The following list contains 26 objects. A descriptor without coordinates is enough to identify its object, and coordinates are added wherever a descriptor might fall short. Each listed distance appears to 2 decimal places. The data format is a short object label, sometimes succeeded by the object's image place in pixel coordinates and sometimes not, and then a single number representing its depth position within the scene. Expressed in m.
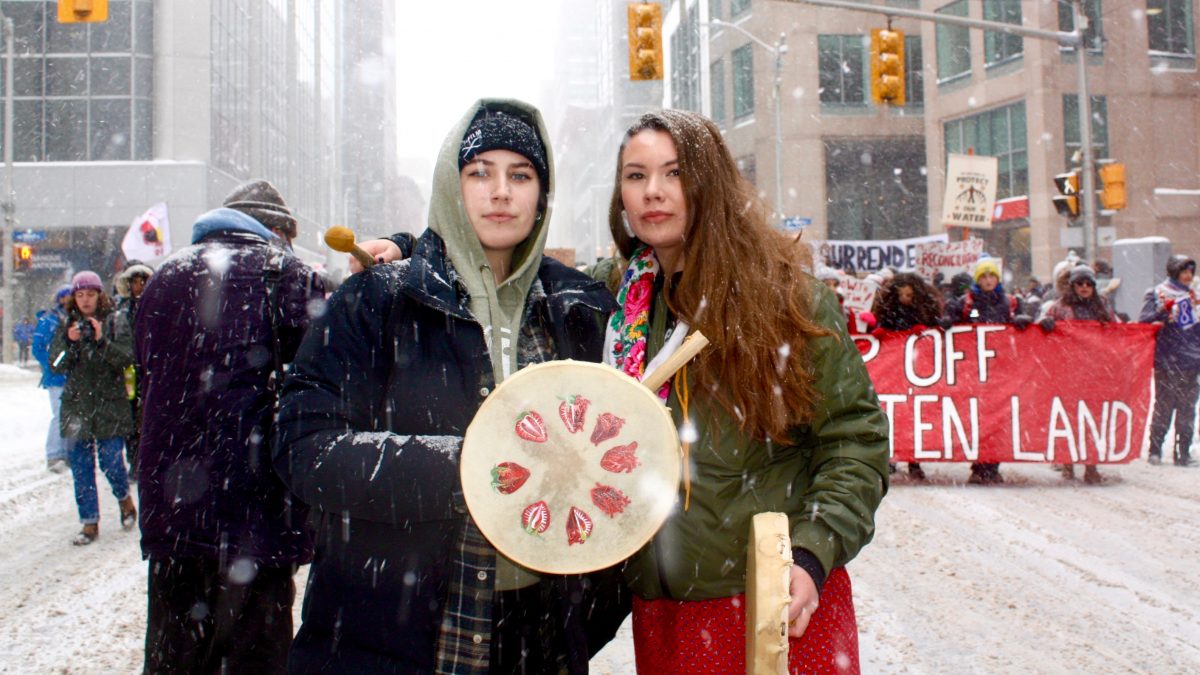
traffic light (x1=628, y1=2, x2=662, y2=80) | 12.56
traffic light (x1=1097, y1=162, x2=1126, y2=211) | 14.34
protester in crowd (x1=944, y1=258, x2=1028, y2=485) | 8.73
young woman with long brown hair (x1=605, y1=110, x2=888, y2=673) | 1.95
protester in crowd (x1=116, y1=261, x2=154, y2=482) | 7.22
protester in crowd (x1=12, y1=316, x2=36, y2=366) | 30.70
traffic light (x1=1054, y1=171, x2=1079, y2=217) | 14.55
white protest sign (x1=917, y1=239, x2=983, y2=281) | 12.84
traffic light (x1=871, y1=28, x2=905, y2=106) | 13.07
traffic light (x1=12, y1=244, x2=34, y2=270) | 23.80
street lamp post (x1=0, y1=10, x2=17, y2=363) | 23.03
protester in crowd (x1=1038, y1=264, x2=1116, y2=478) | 8.74
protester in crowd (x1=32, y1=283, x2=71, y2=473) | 7.76
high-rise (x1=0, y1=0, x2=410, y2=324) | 30.16
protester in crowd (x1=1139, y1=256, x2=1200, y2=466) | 9.21
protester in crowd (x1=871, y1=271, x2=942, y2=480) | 8.38
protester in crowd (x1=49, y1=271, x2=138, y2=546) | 6.49
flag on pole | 15.30
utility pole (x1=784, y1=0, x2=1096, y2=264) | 12.65
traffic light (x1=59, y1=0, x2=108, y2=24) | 10.19
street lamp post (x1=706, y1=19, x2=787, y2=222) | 28.65
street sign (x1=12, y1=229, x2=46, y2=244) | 28.97
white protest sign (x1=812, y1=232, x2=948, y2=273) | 14.53
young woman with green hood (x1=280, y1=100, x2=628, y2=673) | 1.72
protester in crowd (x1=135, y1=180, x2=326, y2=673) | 2.72
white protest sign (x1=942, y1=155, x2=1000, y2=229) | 15.25
